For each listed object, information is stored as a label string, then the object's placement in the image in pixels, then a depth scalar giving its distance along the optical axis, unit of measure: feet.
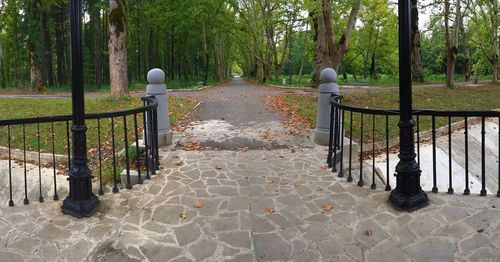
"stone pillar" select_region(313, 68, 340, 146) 27.27
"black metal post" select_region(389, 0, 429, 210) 15.66
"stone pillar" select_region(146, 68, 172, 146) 27.66
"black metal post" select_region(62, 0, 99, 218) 15.58
